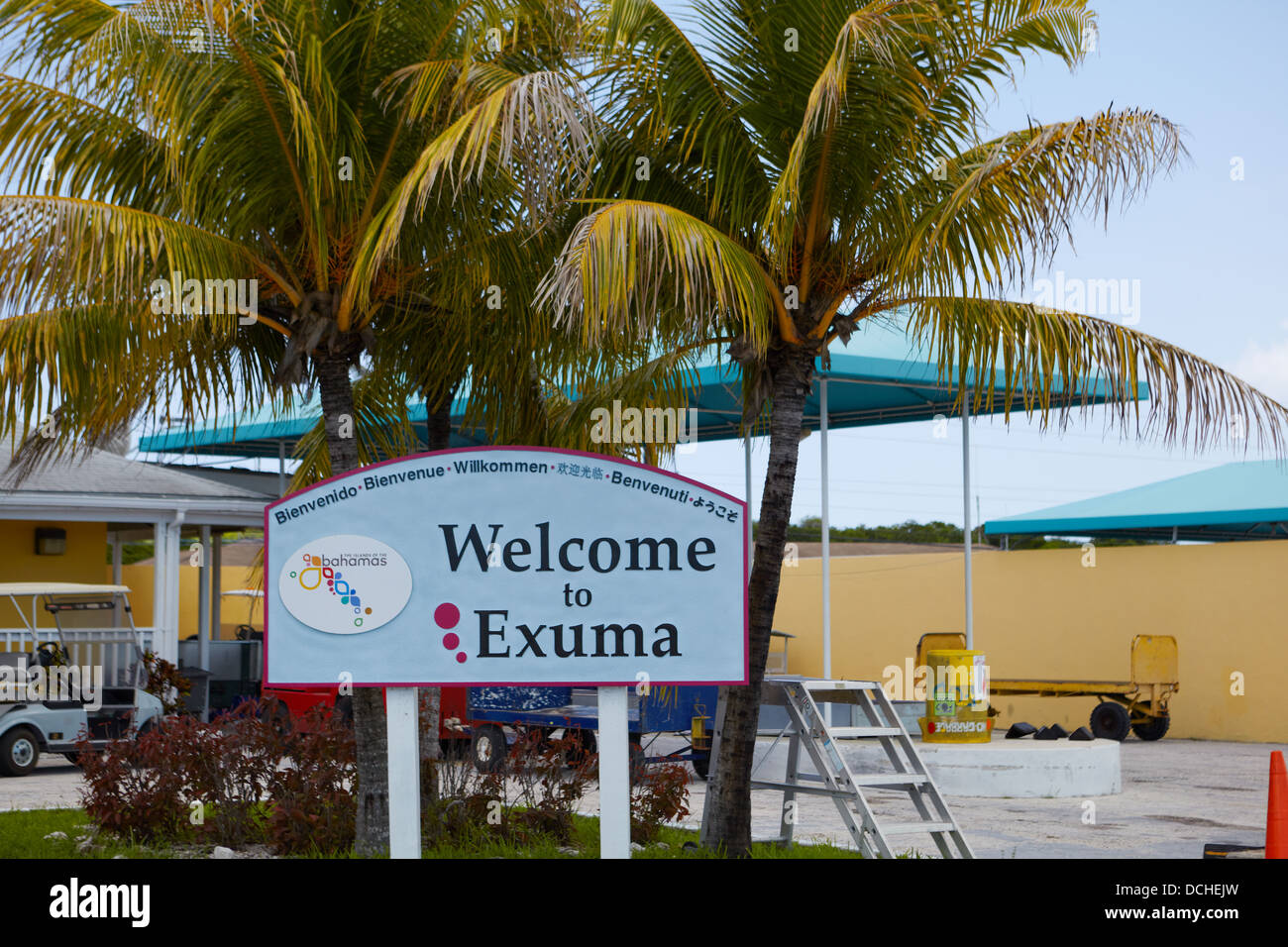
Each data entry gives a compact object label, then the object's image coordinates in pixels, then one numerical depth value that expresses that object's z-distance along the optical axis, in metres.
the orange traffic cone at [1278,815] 8.93
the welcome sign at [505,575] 7.12
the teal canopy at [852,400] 17.67
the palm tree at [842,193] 8.74
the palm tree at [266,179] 8.21
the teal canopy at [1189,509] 24.00
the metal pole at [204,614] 21.22
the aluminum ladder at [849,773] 9.11
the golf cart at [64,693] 16.36
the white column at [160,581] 19.58
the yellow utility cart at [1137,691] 21.05
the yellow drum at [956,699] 15.32
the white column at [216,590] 23.61
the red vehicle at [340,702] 16.03
